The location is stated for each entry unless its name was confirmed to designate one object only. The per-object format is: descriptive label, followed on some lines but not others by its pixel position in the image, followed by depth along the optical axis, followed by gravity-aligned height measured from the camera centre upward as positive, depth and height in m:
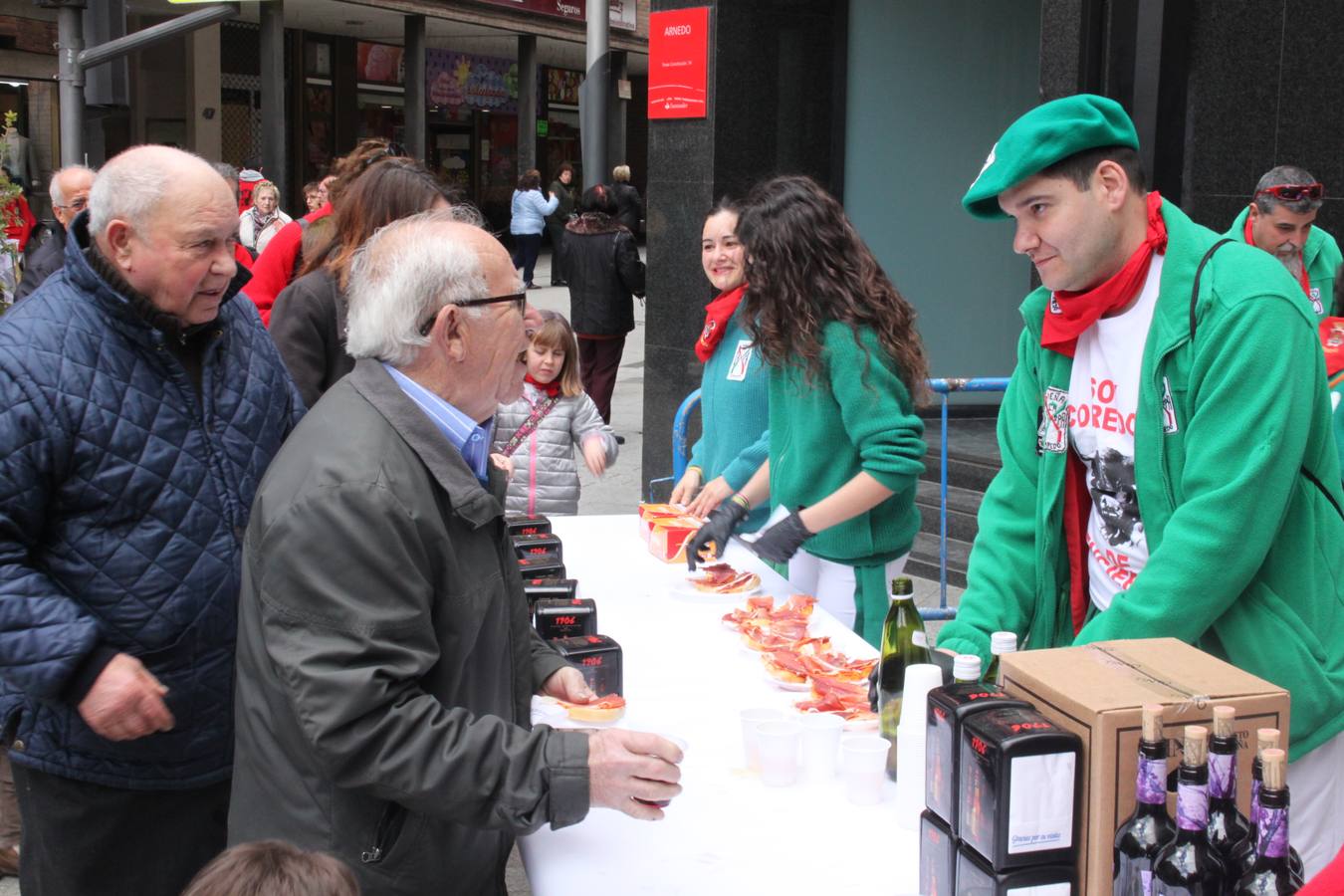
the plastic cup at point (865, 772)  2.47 -0.95
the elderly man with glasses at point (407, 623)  2.03 -0.59
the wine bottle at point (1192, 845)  1.63 -0.73
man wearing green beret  2.35 -0.35
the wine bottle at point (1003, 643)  2.25 -0.66
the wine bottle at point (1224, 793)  1.66 -0.67
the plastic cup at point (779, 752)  2.54 -0.95
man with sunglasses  6.22 +0.14
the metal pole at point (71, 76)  6.03 +0.67
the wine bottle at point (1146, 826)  1.69 -0.73
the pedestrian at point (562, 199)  20.23 +0.57
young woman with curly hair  3.76 -0.45
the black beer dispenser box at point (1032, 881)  1.79 -0.83
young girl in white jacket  5.33 -0.76
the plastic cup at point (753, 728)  2.62 -0.93
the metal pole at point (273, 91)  20.19 +2.08
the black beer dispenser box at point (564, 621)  3.20 -0.89
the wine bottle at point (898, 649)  2.74 -0.82
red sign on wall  8.72 +1.13
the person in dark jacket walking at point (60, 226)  6.34 +0.02
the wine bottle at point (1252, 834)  1.66 -0.72
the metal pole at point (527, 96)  25.00 +2.54
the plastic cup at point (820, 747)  2.57 -0.95
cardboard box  1.76 -0.61
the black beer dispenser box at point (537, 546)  3.84 -0.87
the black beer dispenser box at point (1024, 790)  1.76 -0.71
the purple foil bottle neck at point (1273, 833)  1.60 -0.69
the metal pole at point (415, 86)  22.45 +2.46
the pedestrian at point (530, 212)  21.02 +0.36
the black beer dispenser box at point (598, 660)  2.90 -0.90
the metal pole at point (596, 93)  9.86 +1.03
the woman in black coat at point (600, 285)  10.91 -0.39
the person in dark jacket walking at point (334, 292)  4.06 -0.17
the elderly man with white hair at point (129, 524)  2.61 -0.58
